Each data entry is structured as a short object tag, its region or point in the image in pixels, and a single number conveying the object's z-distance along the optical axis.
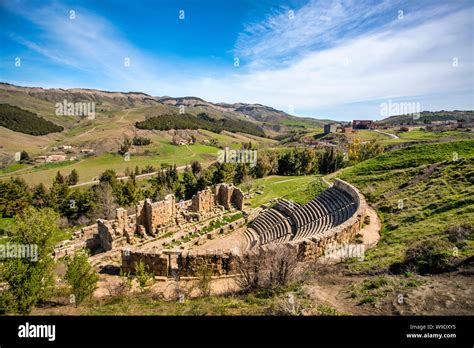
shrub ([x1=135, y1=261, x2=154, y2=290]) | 13.02
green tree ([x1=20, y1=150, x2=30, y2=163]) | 74.69
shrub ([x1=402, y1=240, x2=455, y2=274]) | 10.35
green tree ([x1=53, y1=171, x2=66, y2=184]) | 48.90
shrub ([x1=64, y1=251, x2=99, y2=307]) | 10.76
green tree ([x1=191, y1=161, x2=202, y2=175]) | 63.41
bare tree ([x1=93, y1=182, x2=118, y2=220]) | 34.88
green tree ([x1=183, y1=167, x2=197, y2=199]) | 48.72
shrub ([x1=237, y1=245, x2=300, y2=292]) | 11.14
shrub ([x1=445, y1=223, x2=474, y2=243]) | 11.65
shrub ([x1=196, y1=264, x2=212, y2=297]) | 11.80
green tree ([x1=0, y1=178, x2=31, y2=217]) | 34.94
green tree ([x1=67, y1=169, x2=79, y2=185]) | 57.53
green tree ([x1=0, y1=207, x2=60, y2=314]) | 9.29
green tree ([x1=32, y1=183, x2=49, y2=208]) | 36.68
